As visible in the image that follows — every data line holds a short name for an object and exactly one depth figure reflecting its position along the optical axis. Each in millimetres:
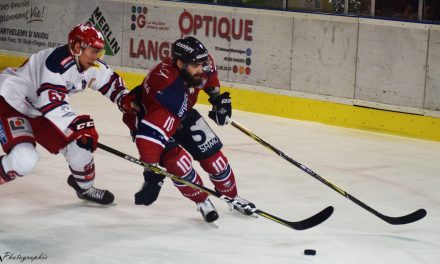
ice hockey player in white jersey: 9586
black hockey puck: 9180
